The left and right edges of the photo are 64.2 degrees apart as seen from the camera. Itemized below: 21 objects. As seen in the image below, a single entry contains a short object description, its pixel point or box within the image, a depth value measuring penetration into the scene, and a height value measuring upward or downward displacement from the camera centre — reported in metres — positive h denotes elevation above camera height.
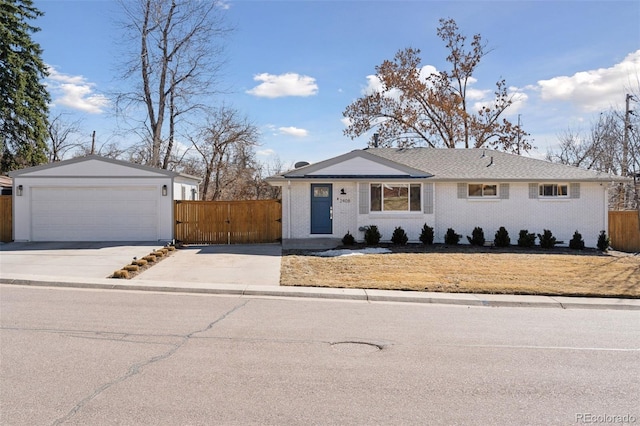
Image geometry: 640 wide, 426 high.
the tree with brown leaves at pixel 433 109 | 37.66 +8.55
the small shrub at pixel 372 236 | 19.69 -0.50
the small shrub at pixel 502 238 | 20.14 -0.65
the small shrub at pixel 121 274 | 12.87 -1.25
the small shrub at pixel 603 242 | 20.33 -0.86
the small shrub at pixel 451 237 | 20.25 -0.59
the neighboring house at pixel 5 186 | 22.94 +1.91
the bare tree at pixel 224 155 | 35.84 +4.86
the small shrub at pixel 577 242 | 20.31 -0.84
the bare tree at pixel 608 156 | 32.84 +4.73
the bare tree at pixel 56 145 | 42.91 +6.90
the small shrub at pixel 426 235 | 20.11 -0.50
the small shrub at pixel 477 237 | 20.16 -0.60
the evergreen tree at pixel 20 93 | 34.62 +9.36
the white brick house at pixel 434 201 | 20.33 +0.87
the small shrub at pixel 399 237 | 19.95 -0.56
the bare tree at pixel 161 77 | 32.41 +9.64
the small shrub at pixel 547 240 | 20.16 -0.74
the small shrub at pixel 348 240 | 19.66 -0.65
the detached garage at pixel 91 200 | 20.19 +1.00
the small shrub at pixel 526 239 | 20.09 -0.69
